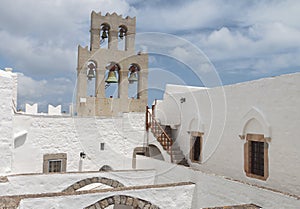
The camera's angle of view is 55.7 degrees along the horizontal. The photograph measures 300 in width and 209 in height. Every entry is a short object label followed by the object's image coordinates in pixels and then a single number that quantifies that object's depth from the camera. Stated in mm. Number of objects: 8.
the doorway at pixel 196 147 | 9781
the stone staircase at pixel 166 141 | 10344
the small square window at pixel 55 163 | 9258
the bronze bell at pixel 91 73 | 10719
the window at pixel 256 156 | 7344
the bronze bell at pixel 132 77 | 11281
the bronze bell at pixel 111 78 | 10898
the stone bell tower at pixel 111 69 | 10438
